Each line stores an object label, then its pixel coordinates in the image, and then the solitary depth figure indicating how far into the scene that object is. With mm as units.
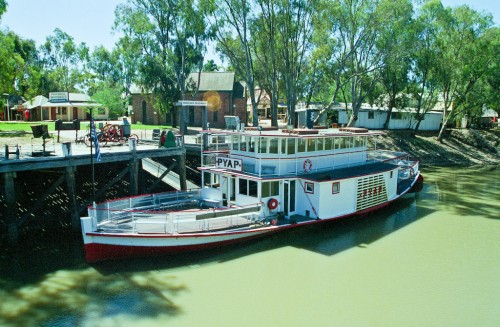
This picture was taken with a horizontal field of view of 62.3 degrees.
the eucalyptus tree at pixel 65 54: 92556
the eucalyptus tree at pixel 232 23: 34125
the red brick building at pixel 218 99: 57219
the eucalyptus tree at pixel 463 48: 43156
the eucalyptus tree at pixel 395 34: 35219
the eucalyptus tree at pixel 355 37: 35625
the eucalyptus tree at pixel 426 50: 39719
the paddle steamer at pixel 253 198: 16016
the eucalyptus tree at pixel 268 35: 33781
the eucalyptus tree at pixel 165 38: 36688
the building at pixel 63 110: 59356
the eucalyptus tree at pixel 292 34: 33909
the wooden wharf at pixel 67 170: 17500
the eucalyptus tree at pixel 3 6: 29022
